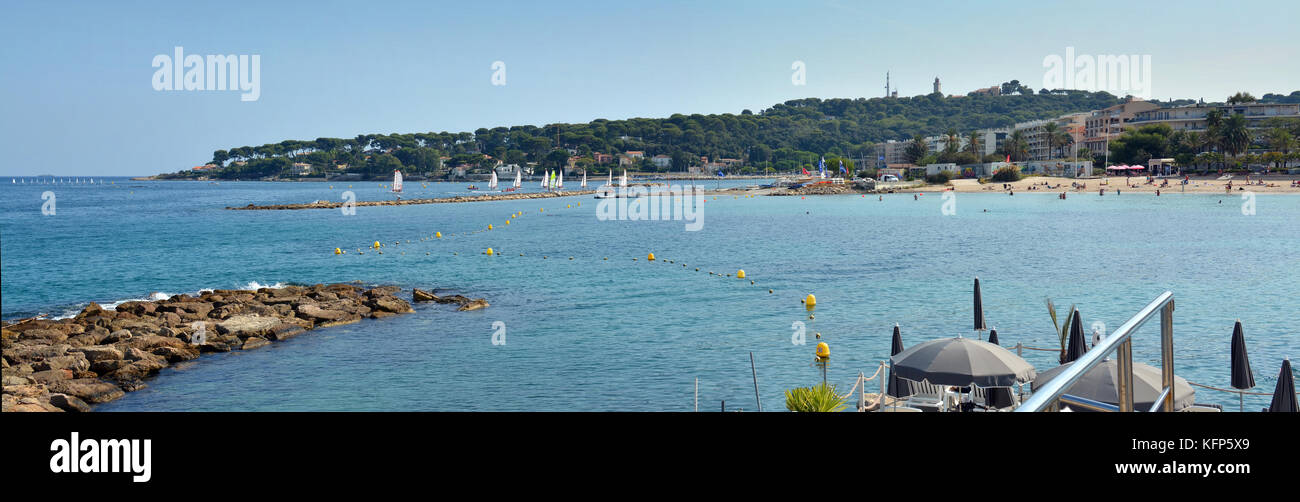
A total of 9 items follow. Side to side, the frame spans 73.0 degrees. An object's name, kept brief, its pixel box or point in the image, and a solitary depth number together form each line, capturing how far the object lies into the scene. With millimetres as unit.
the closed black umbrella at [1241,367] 13797
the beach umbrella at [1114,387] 10562
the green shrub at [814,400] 12938
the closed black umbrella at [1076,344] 15171
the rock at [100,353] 21000
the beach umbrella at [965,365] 12750
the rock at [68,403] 17594
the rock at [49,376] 19047
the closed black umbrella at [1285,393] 11789
